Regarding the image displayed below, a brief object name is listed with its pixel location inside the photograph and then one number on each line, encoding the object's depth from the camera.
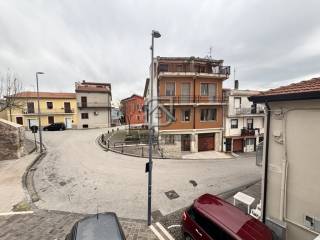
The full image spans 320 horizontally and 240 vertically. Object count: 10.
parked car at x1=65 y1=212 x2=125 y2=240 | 5.14
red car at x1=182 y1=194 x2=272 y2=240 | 5.25
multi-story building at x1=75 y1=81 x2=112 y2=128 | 35.44
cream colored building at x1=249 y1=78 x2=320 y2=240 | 5.69
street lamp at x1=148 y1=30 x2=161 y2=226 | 7.10
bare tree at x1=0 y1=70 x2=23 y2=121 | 22.82
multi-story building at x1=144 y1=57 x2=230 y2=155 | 21.11
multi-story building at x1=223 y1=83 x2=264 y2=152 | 23.23
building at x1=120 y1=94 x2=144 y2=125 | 38.94
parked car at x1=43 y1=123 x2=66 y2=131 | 31.89
